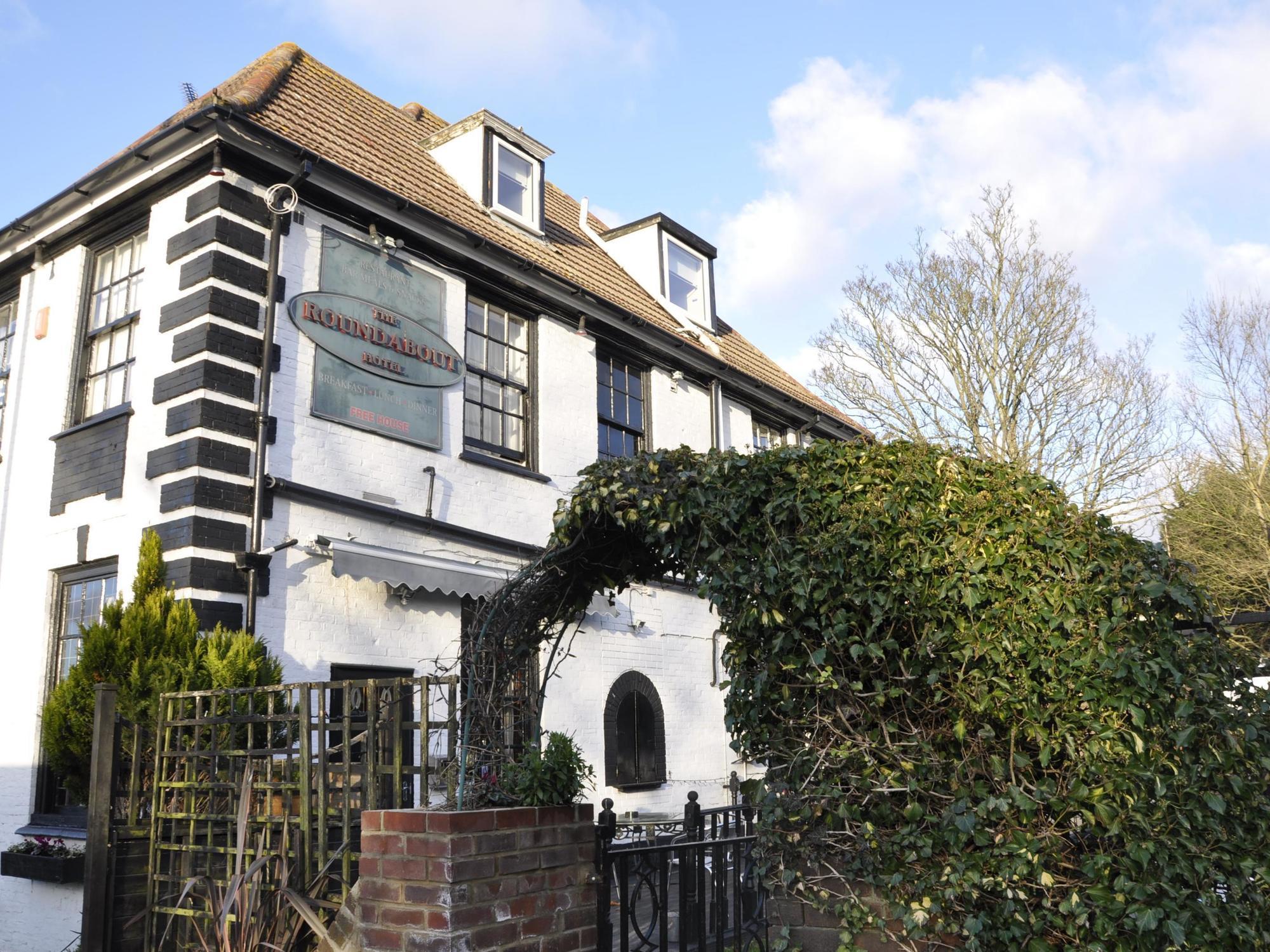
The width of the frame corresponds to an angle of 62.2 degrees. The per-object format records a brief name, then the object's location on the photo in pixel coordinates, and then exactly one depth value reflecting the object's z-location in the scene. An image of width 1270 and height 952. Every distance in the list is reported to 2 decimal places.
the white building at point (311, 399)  9.21
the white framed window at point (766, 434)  17.11
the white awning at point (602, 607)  12.71
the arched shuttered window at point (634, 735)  12.73
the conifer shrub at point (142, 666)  7.51
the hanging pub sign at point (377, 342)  10.05
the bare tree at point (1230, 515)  21.38
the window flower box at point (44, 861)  8.44
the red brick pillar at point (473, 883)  4.19
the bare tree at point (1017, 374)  20.56
